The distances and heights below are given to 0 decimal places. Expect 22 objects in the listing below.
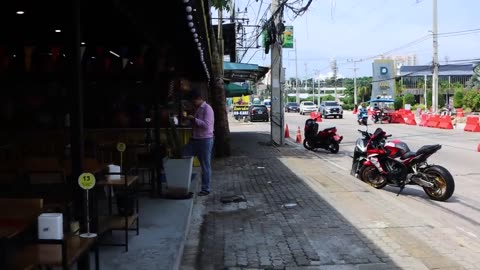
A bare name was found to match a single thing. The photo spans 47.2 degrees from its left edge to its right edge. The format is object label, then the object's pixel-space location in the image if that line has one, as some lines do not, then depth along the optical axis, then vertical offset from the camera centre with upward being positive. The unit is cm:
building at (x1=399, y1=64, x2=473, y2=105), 10036 +628
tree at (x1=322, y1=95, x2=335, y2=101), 11250 +272
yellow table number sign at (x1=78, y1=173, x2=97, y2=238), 433 -52
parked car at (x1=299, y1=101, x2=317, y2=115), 6141 +44
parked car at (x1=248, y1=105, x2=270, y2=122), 4709 -18
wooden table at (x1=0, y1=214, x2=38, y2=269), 297 -69
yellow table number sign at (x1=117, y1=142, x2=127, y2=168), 765 -46
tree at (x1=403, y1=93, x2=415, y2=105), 7794 +133
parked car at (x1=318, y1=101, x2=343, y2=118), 5047 +6
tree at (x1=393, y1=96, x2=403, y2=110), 7445 +89
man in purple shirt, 933 -38
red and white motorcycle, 940 -109
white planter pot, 845 -95
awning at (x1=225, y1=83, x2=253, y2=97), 3147 +134
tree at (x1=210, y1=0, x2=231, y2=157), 1527 +13
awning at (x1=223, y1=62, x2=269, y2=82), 2028 +172
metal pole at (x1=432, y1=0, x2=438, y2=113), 4438 +420
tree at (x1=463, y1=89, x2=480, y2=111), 5159 +82
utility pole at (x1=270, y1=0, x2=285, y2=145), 2045 +54
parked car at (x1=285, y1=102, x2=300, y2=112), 7588 +58
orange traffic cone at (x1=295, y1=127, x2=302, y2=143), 2372 -121
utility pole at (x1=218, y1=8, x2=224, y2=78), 1724 +249
